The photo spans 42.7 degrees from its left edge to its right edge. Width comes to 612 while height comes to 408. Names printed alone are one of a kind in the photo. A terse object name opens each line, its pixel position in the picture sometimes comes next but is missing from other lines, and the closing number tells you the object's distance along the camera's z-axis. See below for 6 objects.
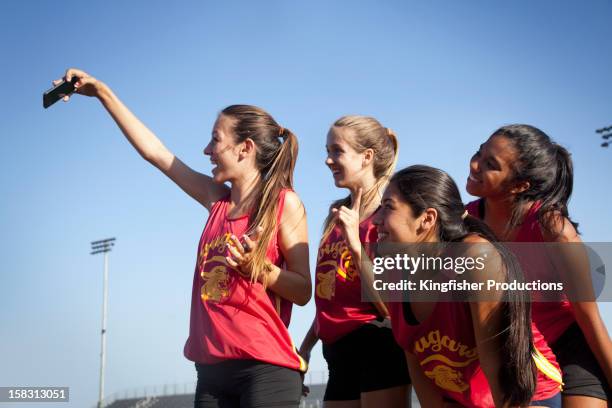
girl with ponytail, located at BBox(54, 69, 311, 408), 4.35
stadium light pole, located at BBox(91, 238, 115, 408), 49.02
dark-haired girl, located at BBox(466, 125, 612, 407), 4.33
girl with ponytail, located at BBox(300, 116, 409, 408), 4.95
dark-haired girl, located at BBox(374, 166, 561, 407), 3.72
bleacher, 53.44
